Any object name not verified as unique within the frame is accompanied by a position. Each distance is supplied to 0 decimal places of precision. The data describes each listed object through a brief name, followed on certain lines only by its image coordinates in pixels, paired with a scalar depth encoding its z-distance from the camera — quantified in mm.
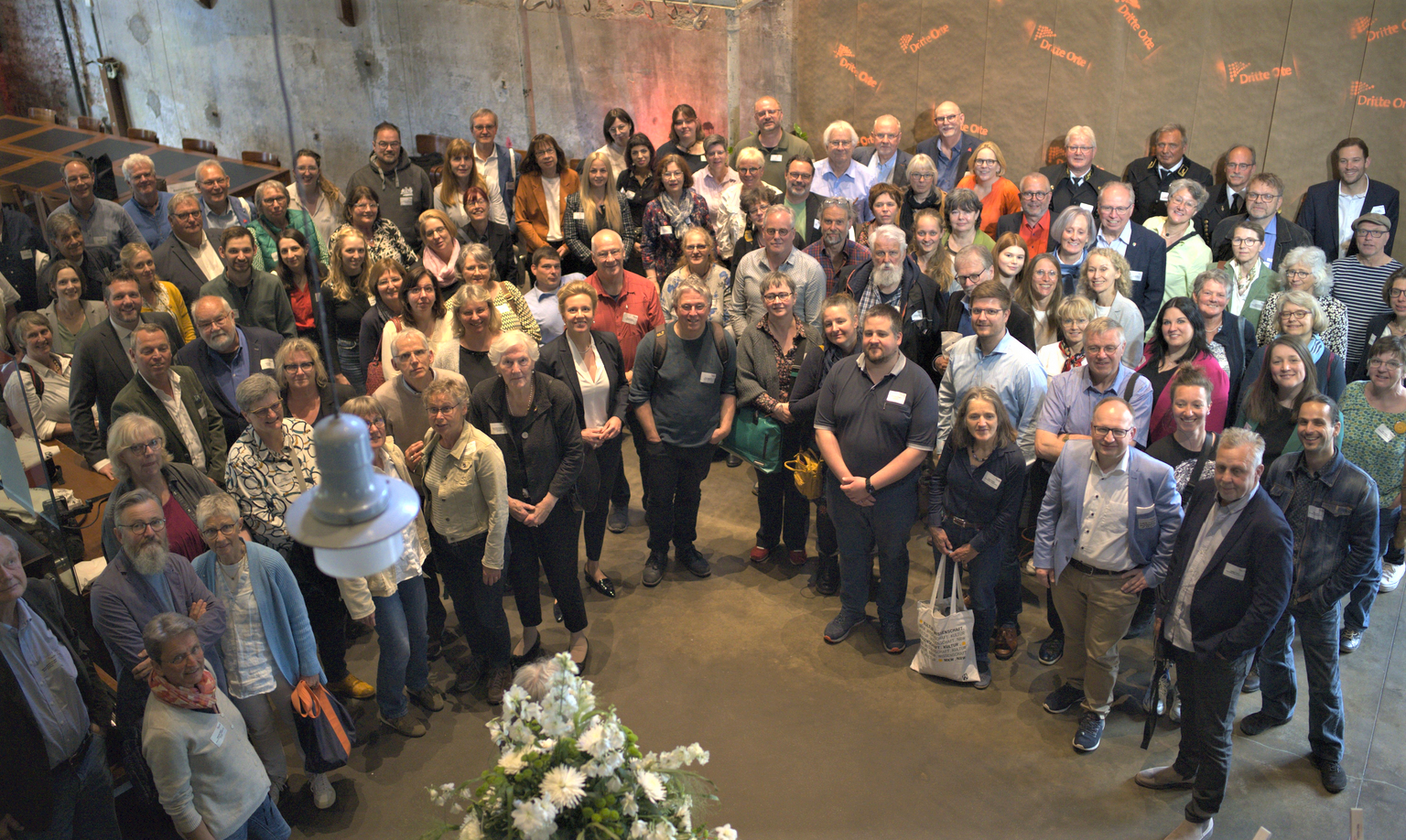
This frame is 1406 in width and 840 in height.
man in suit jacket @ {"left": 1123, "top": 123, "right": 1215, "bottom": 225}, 6449
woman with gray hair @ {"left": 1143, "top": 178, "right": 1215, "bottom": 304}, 5652
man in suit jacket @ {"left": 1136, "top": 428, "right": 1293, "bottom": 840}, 3295
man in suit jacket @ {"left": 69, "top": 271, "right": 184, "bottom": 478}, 4523
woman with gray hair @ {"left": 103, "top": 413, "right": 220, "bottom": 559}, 3541
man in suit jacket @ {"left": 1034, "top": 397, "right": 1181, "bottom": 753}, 3773
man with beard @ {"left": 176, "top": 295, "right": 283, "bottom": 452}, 4410
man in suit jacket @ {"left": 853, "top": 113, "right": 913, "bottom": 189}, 6793
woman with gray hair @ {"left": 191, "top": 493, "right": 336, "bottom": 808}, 3352
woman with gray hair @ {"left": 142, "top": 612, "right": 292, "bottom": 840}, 2934
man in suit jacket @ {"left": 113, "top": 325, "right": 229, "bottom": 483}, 4129
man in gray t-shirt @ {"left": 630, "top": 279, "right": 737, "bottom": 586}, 4922
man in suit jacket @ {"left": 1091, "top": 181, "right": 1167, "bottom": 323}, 5457
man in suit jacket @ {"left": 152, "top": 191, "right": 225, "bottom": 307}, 5508
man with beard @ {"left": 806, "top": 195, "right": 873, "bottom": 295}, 5523
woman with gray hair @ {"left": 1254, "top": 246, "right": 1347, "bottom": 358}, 5047
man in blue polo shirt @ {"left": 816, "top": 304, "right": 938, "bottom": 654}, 4332
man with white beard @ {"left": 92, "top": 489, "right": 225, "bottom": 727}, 3207
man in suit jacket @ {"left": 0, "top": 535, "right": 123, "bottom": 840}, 2973
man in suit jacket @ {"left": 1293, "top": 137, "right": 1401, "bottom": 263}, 6113
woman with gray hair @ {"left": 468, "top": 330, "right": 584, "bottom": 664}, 4172
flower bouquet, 2320
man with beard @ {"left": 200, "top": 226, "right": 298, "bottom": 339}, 5156
